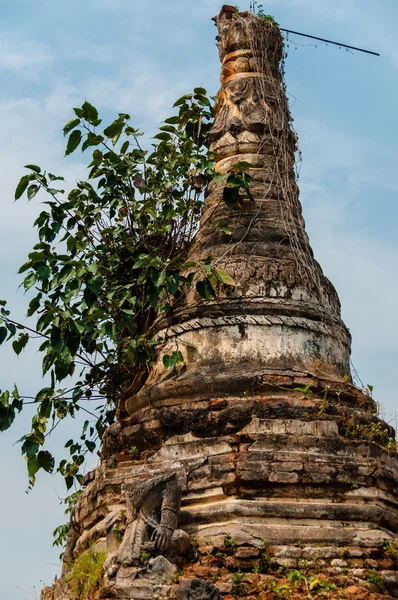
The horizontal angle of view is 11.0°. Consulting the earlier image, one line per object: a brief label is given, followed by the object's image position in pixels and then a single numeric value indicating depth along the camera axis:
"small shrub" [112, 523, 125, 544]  15.14
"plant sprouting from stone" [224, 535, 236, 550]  14.31
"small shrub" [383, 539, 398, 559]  14.59
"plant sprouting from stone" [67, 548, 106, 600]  15.03
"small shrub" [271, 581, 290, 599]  13.74
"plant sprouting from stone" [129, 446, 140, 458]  16.76
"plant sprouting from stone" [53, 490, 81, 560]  21.83
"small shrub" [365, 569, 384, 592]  14.17
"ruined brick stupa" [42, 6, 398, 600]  14.27
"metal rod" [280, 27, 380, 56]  21.77
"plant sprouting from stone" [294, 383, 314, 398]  16.43
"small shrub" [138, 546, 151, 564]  14.20
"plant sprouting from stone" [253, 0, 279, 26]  21.60
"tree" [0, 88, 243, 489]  17.10
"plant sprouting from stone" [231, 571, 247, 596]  13.79
